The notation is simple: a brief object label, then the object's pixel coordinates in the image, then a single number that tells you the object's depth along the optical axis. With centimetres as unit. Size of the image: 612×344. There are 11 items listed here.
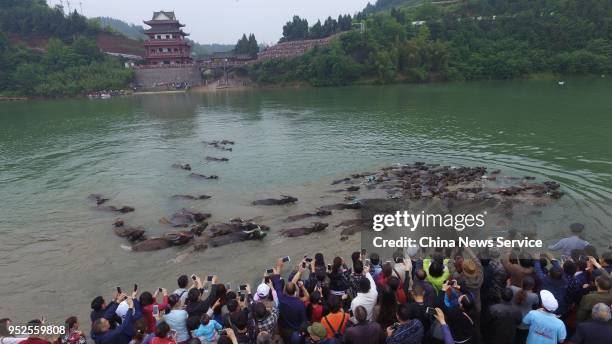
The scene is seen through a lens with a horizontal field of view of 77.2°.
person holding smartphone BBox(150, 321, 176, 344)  682
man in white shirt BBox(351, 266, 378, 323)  745
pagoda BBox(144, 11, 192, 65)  9894
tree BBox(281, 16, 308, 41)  11738
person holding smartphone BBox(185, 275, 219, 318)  817
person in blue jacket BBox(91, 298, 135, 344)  743
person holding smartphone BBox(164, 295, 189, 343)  780
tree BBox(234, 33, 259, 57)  11218
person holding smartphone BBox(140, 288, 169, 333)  832
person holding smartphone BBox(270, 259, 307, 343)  777
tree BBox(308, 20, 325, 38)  11425
